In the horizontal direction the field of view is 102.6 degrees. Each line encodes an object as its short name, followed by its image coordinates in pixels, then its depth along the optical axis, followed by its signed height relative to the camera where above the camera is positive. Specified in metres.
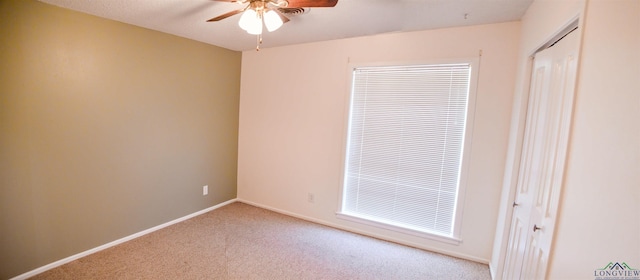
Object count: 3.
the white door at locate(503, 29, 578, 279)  1.19 -0.10
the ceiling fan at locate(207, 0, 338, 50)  1.51 +0.66
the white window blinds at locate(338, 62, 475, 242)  2.59 -0.17
